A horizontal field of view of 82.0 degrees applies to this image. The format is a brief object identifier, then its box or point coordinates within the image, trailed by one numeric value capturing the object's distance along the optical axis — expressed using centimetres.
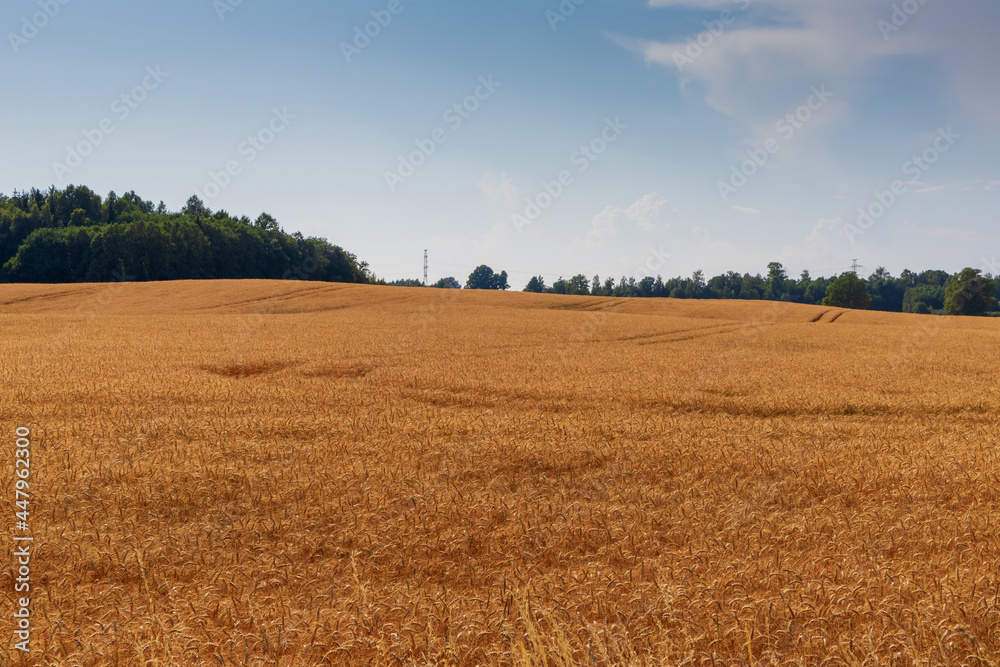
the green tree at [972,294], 9625
